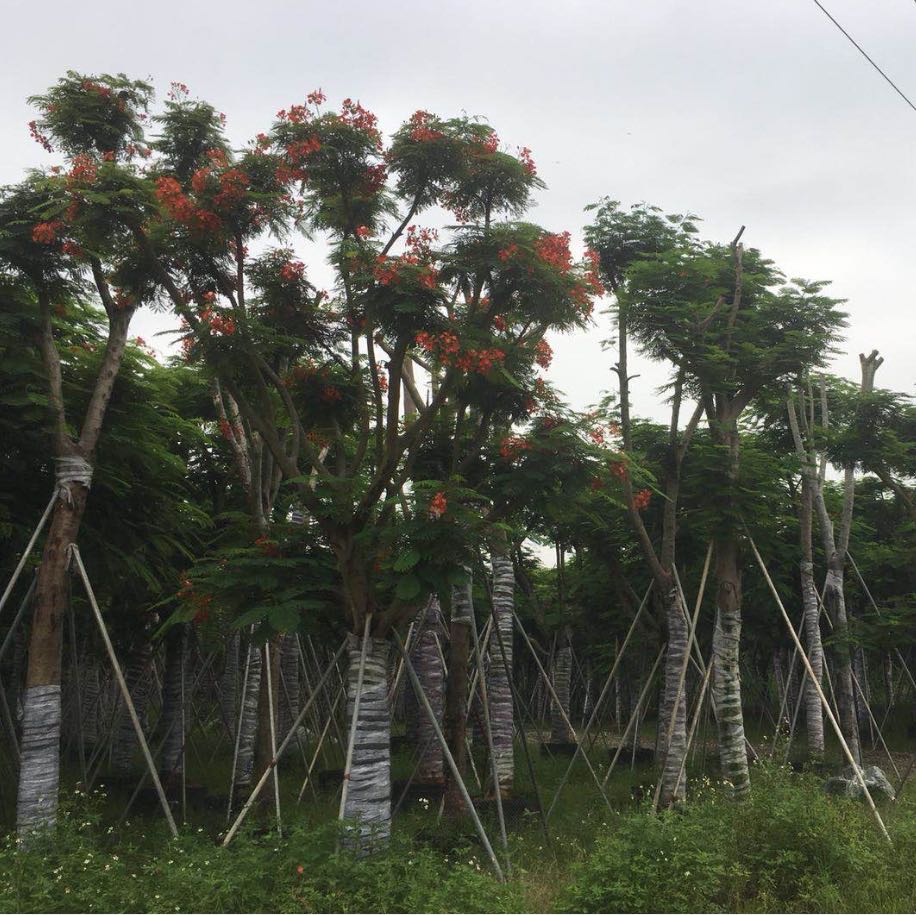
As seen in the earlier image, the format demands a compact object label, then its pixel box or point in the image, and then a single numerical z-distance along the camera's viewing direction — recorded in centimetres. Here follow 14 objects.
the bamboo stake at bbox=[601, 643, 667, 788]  1490
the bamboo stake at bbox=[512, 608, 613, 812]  1322
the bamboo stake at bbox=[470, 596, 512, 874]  979
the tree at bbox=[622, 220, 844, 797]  1291
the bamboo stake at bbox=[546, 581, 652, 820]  1278
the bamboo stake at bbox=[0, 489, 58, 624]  984
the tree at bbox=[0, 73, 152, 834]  982
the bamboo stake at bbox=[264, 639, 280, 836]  1130
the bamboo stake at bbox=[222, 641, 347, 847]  895
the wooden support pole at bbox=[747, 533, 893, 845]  1047
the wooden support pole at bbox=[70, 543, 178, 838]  972
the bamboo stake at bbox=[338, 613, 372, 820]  898
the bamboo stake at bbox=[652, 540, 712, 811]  1233
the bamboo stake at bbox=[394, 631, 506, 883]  905
